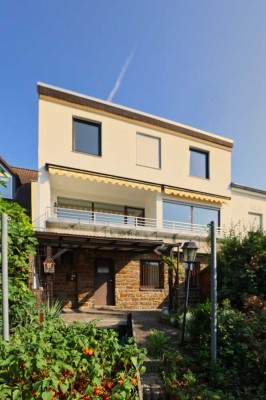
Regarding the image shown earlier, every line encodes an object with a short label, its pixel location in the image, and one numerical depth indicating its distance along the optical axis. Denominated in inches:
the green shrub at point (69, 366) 154.9
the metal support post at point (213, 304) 279.0
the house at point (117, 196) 645.3
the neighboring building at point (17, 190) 714.8
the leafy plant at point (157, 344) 315.3
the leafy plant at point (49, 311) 367.2
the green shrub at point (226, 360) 253.6
